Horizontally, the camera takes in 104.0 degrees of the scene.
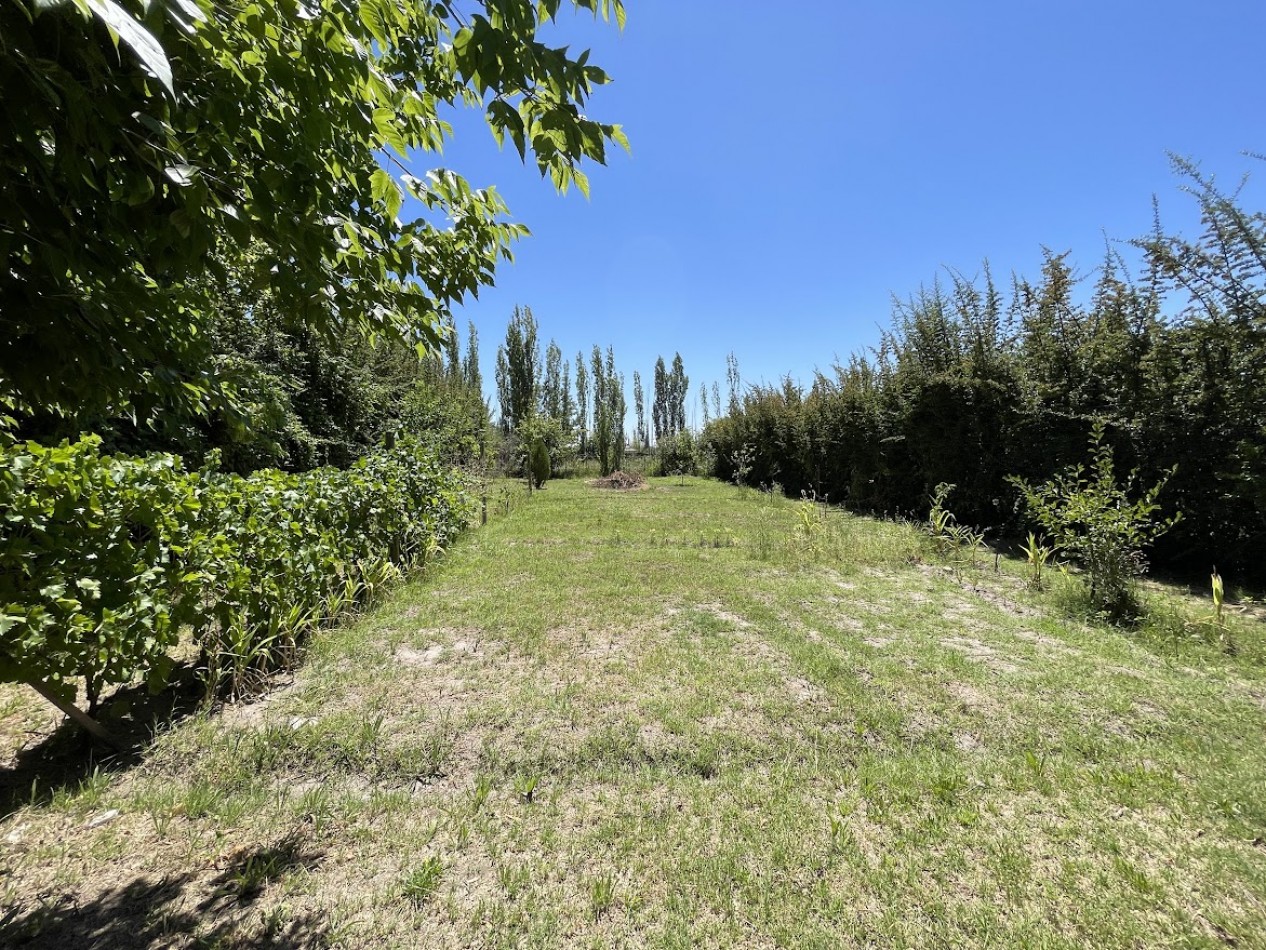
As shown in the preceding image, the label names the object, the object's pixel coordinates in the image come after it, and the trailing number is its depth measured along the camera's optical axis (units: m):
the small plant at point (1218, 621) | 3.74
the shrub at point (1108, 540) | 4.16
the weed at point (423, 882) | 1.75
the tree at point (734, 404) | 21.33
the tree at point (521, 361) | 29.16
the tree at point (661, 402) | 38.00
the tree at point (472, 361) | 31.53
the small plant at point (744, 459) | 17.02
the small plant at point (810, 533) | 6.91
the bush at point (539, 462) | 17.19
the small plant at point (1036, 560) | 5.23
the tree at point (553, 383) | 31.78
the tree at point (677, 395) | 37.72
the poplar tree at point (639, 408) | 38.14
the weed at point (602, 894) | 1.71
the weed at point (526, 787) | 2.26
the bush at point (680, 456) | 25.44
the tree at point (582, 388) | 32.06
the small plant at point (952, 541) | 6.39
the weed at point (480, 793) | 2.19
